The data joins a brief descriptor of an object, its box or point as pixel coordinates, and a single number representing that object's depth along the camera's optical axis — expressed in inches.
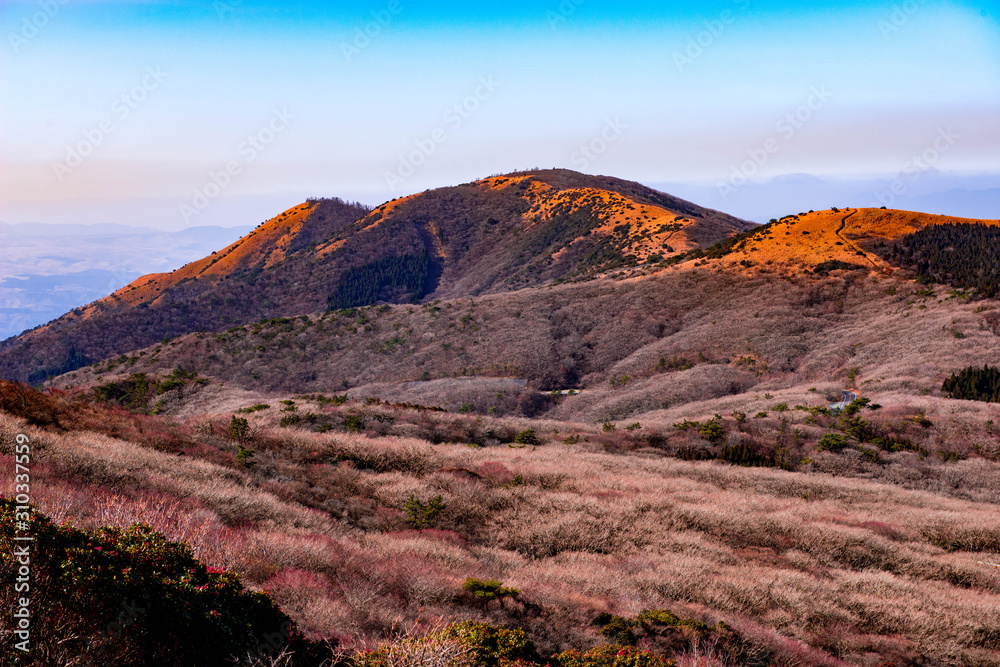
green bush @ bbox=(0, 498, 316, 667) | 161.0
